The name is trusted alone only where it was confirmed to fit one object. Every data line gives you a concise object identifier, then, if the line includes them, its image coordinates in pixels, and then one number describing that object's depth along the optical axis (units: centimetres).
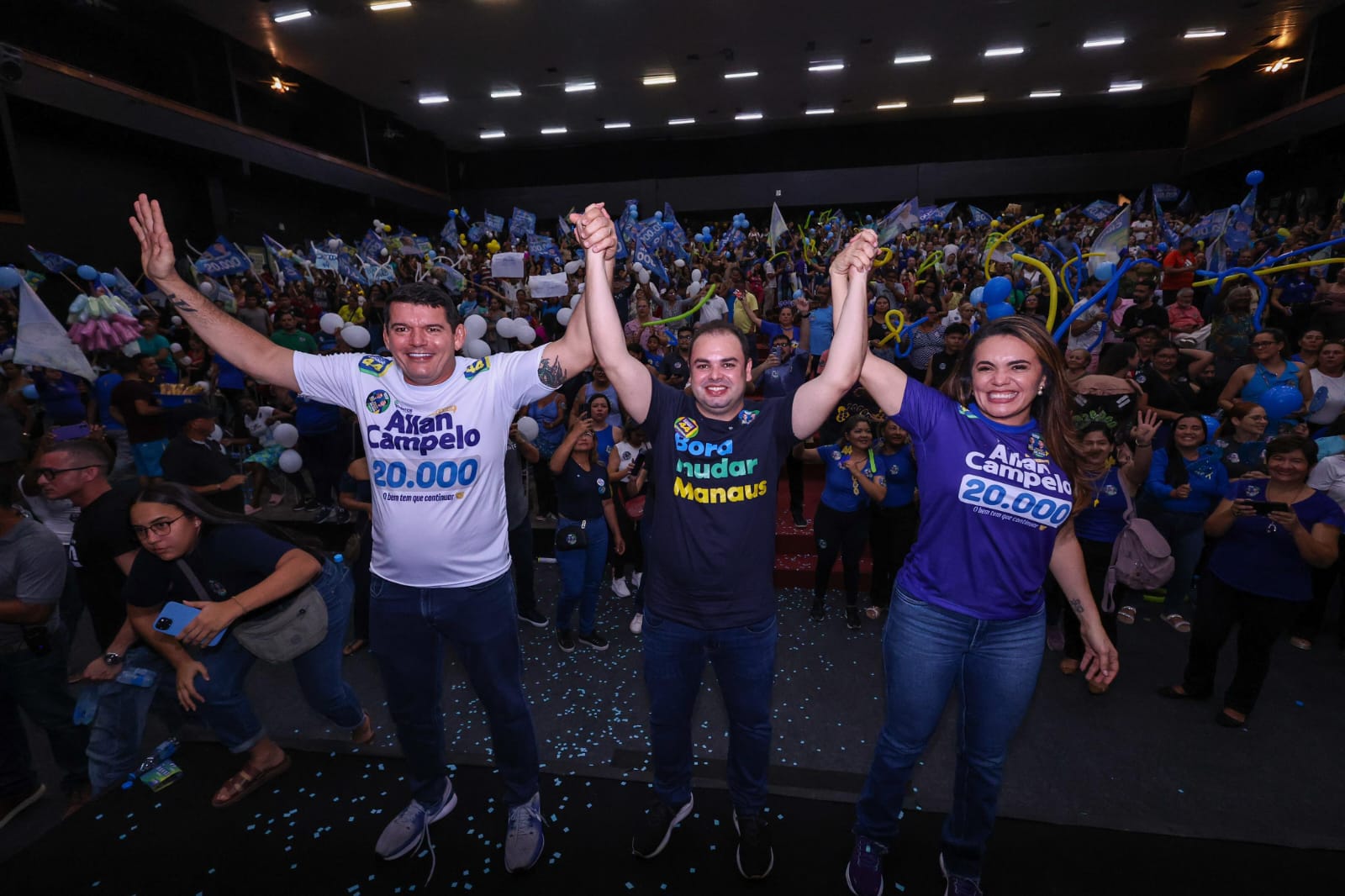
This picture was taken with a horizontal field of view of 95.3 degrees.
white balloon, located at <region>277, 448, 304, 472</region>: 561
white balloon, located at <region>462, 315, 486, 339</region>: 554
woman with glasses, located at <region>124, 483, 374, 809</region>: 221
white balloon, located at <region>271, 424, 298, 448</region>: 552
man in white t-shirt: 198
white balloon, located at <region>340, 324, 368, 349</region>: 544
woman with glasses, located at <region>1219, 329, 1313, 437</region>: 456
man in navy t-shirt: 188
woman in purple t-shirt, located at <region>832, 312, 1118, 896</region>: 180
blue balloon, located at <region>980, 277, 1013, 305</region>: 395
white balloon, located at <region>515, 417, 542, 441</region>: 461
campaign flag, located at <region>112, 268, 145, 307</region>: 818
